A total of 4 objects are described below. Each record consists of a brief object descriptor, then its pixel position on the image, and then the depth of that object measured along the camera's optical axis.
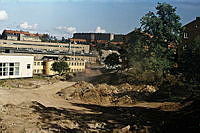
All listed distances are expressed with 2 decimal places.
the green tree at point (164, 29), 46.28
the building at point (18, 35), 125.78
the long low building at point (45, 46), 94.20
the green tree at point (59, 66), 60.88
